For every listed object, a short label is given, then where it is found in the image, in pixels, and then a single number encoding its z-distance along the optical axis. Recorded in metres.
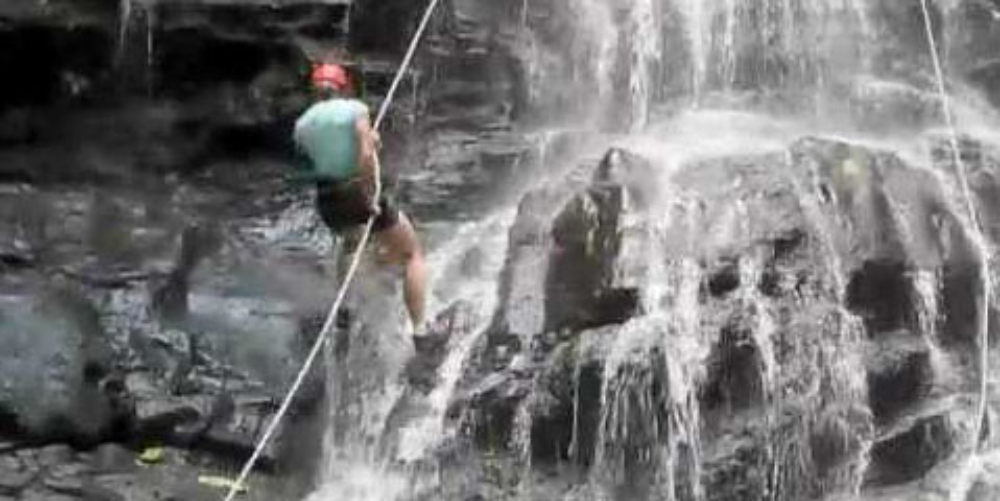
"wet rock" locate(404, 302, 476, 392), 10.45
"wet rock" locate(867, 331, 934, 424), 9.87
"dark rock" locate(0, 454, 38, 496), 9.87
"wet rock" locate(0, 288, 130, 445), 10.60
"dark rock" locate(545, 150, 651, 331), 10.19
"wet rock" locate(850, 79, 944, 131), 13.27
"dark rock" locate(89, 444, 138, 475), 10.23
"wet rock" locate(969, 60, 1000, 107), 13.99
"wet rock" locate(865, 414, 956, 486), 9.56
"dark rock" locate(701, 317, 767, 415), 9.70
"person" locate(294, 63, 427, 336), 9.25
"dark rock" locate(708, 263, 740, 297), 10.15
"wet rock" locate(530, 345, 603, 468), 9.70
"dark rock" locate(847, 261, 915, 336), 10.22
